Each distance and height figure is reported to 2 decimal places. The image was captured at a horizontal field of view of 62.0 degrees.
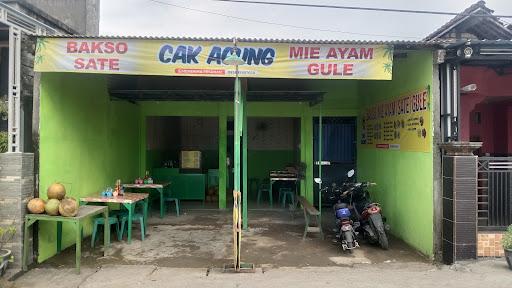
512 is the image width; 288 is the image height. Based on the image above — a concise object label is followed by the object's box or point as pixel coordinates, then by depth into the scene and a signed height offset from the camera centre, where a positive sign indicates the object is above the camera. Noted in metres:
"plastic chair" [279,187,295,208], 10.70 -1.16
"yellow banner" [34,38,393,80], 5.70 +1.23
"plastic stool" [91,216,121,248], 6.85 -1.20
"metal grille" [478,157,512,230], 5.95 -0.64
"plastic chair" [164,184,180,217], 9.57 -1.18
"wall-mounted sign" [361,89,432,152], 6.30 +0.44
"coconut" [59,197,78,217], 5.55 -0.79
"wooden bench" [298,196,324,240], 7.27 -1.32
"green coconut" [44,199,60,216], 5.57 -0.79
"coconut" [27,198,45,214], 5.59 -0.77
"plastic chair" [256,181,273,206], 11.17 -1.08
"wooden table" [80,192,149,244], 6.82 -0.85
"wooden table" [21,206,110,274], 5.50 -0.97
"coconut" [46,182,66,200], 5.73 -0.59
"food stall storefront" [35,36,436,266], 5.82 +0.69
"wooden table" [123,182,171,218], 8.67 -0.78
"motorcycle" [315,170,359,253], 6.31 -1.20
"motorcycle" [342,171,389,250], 6.60 -1.05
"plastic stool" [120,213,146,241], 7.11 -1.22
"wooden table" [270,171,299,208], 10.33 -0.72
